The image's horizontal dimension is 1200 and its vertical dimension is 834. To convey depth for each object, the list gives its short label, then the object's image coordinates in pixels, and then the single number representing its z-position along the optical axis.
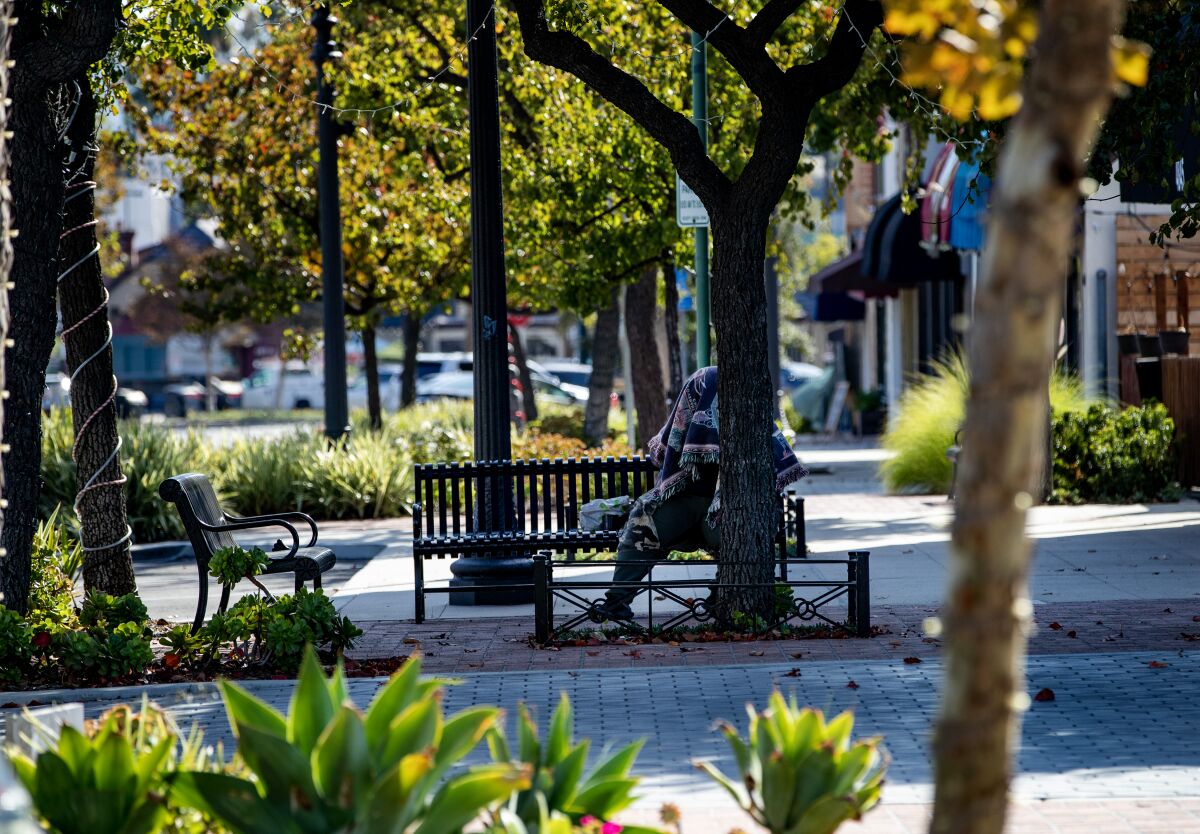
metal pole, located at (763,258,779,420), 38.61
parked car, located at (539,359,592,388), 101.51
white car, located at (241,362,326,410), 112.69
